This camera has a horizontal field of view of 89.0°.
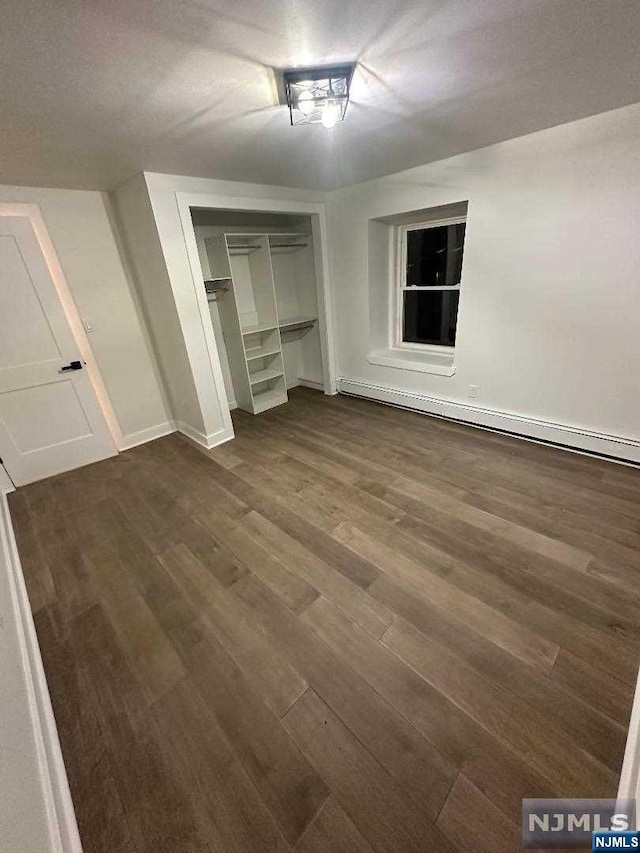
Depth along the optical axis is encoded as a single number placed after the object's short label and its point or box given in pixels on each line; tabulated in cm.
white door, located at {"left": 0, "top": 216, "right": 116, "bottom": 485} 263
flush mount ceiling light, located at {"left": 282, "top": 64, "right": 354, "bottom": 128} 142
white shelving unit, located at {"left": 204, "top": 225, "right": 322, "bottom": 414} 371
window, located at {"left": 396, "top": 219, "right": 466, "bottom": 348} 326
